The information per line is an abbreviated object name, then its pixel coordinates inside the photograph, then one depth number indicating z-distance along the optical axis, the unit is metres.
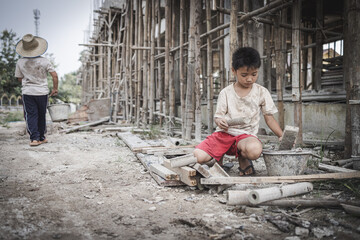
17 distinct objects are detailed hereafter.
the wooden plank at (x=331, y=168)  2.55
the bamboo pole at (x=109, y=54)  12.89
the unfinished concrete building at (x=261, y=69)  3.47
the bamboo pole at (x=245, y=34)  4.21
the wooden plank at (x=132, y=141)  4.45
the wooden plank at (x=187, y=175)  2.35
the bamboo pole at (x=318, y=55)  6.28
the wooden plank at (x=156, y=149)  3.93
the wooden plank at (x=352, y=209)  1.73
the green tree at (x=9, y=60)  21.25
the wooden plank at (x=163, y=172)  2.51
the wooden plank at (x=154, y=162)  2.61
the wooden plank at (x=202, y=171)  2.30
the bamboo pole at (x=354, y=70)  2.77
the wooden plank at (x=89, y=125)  7.47
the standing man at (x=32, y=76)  5.00
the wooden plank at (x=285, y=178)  2.18
